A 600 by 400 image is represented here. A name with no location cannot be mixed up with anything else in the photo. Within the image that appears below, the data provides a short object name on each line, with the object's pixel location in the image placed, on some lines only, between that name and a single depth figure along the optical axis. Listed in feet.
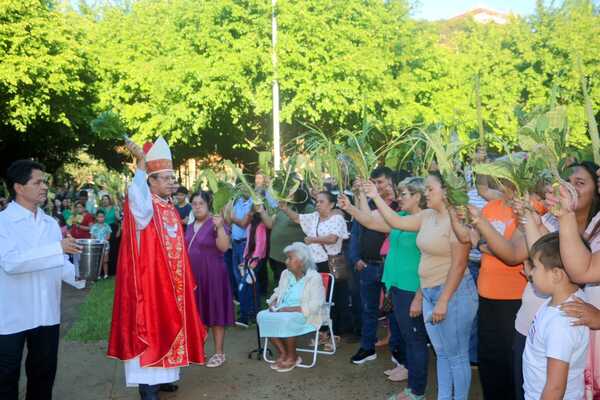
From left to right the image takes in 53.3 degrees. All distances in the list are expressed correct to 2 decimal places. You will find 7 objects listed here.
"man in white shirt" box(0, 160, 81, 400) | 14.12
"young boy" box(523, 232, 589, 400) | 9.16
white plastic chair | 21.30
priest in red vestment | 16.74
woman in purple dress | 21.24
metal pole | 56.44
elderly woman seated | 20.85
